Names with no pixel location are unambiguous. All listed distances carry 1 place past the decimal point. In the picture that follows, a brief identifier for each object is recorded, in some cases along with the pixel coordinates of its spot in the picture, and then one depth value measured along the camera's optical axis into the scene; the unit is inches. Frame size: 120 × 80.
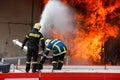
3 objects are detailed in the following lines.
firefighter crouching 760.9
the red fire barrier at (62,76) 594.3
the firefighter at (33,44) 755.5
